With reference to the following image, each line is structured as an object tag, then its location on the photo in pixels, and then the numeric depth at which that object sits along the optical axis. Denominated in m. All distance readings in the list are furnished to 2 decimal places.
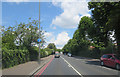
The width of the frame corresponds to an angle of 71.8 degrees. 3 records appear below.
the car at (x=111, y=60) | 7.96
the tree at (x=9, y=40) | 11.86
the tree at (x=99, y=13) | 11.07
